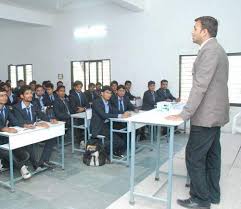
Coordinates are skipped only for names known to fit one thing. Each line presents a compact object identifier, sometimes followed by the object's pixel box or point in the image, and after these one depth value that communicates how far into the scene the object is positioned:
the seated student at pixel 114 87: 5.08
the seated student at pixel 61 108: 5.00
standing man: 2.06
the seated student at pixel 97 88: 6.77
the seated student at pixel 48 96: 5.77
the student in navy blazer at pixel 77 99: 5.73
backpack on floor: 3.94
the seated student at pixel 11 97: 5.76
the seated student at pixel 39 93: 5.33
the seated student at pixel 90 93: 6.75
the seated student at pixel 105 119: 4.19
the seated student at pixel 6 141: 3.42
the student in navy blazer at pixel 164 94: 6.49
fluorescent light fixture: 7.71
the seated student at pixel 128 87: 6.86
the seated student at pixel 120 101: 4.93
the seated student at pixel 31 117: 3.59
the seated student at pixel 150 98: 6.19
